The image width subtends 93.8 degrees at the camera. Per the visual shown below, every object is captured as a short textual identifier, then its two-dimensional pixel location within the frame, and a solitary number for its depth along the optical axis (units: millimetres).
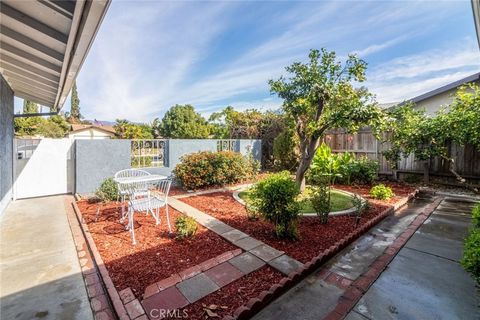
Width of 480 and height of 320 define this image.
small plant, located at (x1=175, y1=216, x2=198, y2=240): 3931
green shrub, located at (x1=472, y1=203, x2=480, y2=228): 2957
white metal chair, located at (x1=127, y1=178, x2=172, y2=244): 4074
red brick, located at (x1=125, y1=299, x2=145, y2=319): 2283
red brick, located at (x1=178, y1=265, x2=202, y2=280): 2920
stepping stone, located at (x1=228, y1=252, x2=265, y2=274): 3119
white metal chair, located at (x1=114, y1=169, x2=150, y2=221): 4557
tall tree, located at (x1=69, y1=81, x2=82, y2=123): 48388
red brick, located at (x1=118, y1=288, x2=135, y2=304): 2501
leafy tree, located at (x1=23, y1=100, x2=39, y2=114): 30125
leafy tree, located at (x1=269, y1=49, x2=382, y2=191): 5629
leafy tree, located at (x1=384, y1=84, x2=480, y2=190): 6965
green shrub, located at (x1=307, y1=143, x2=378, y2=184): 8383
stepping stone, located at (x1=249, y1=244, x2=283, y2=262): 3367
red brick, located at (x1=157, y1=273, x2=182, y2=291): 2725
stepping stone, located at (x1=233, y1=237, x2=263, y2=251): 3686
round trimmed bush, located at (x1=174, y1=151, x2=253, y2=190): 7980
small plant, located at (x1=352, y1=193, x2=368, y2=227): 4707
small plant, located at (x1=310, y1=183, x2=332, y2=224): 4562
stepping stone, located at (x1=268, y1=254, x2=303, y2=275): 3043
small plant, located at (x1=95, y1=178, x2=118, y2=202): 6275
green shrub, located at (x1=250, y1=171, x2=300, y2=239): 3818
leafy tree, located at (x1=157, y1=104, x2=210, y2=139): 33219
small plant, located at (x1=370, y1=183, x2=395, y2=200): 6359
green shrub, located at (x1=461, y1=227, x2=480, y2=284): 2148
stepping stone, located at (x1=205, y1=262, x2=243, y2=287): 2846
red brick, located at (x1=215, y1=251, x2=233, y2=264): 3312
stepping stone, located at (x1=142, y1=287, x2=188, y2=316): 2391
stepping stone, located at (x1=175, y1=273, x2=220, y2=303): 2582
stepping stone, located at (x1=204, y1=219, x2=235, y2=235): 4383
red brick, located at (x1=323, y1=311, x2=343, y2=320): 2271
